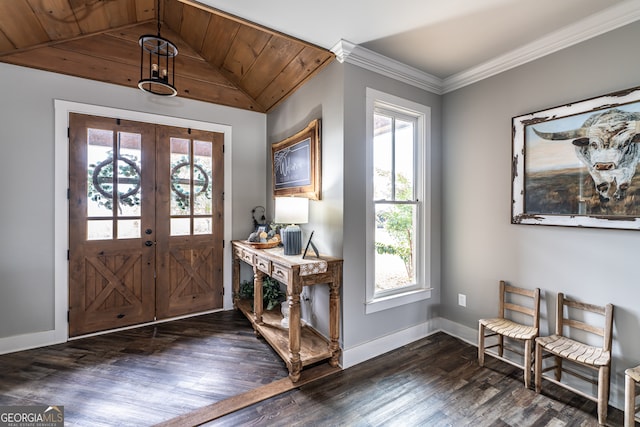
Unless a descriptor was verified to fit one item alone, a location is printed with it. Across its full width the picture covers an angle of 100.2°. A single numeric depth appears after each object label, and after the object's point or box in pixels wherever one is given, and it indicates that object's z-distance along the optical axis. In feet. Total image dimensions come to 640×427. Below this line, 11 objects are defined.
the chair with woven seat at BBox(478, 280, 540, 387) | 6.66
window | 8.09
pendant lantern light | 7.03
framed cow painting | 5.89
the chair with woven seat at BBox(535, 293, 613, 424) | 5.52
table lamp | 8.04
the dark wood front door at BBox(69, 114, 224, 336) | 9.12
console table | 6.77
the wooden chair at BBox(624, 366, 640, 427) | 5.11
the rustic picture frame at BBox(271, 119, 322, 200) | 8.34
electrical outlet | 9.04
